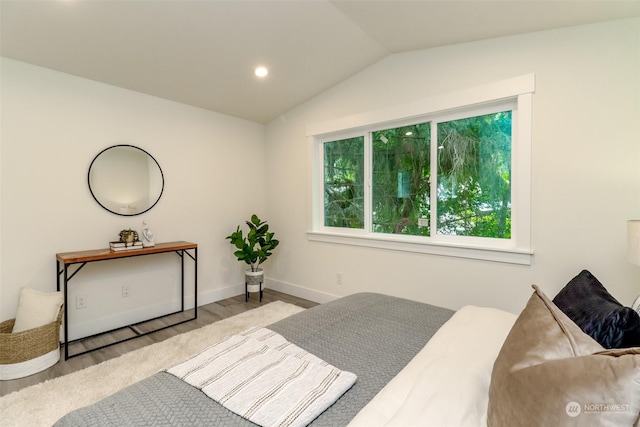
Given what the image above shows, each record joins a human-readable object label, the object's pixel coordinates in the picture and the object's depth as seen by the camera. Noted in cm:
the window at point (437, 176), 236
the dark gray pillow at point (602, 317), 86
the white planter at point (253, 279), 370
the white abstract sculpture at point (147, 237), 297
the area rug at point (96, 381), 174
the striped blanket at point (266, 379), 88
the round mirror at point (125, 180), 282
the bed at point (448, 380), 60
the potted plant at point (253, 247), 366
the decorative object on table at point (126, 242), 273
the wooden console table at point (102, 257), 236
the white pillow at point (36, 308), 227
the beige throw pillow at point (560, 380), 56
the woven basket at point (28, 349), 207
